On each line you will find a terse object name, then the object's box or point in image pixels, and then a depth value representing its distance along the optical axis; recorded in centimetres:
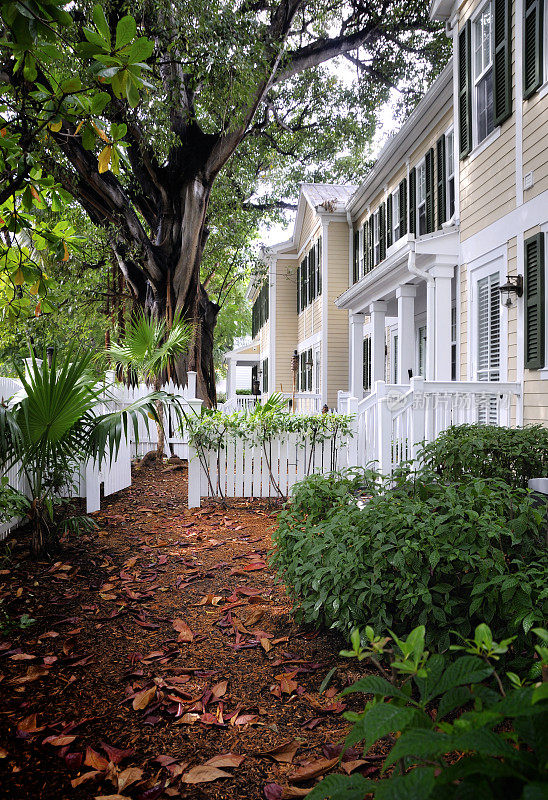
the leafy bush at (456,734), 96
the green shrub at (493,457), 504
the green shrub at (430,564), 287
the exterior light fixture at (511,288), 707
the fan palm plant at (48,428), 482
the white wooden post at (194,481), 731
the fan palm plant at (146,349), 977
